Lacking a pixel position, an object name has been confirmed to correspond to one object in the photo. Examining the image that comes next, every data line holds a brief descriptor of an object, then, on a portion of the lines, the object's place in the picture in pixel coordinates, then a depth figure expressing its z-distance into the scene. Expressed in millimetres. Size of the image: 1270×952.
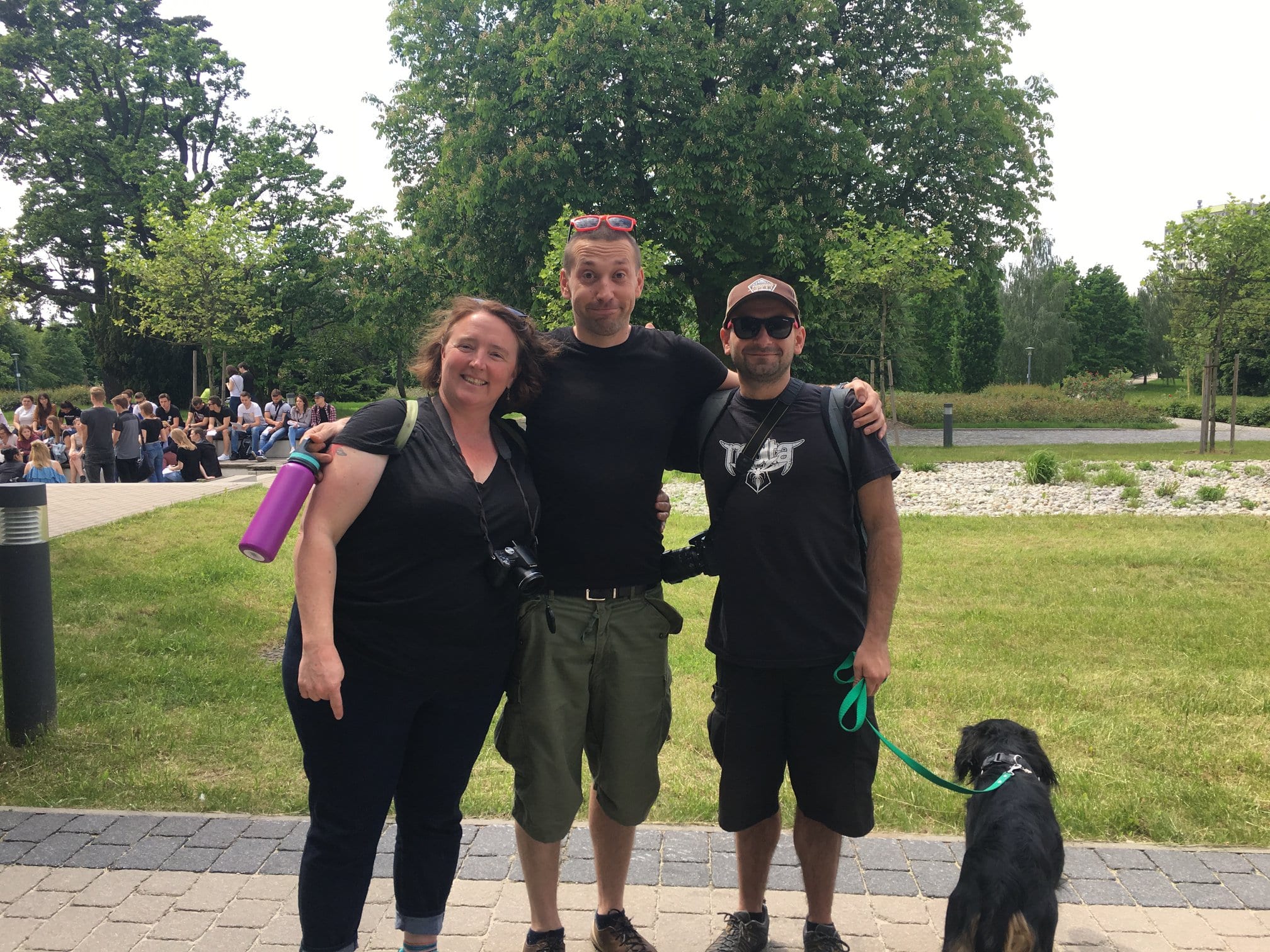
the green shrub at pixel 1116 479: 13523
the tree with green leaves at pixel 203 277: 28281
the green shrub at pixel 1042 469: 14180
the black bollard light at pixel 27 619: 4527
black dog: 2477
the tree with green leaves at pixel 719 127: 20094
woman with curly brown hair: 2488
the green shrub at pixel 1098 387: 35844
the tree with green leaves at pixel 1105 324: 65312
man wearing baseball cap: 2877
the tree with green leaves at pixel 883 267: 19859
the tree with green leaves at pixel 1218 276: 18531
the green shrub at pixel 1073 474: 14234
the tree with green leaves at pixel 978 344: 52000
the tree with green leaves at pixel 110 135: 35969
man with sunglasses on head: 2955
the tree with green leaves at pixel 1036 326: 57250
